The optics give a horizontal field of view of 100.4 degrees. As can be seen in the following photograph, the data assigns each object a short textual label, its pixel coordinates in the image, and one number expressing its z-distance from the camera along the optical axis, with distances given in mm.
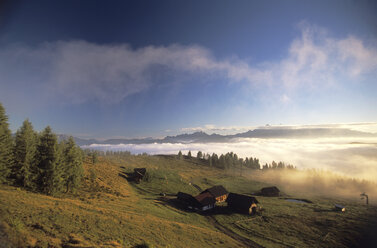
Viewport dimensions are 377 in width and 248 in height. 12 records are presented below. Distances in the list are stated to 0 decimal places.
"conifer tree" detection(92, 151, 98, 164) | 91875
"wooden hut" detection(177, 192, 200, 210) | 55681
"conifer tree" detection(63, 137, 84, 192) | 37622
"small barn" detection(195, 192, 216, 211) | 55250
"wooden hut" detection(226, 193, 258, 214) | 54138
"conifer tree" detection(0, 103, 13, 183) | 27625
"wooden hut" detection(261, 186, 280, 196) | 89562
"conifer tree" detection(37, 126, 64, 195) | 32562
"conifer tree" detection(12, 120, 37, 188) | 30516
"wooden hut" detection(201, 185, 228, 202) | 69006
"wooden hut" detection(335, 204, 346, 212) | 60950
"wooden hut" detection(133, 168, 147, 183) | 81125
